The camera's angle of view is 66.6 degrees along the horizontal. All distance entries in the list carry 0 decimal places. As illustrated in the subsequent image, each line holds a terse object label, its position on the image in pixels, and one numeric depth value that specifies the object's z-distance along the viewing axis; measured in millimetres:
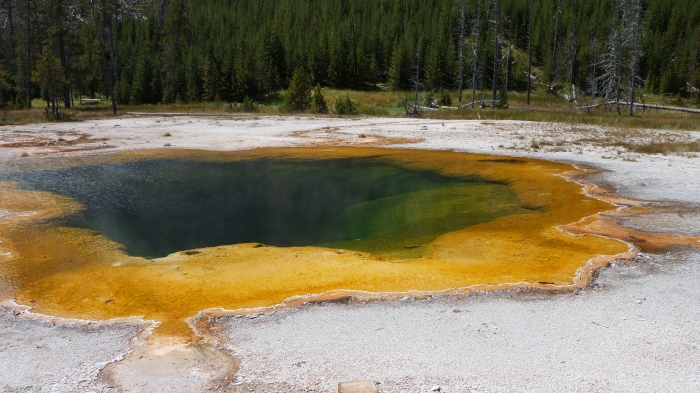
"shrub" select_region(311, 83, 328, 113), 38000
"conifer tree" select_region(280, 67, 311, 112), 39219
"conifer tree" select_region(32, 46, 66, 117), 32812
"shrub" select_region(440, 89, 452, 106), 45644
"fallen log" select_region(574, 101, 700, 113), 37969
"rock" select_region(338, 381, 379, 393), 4250
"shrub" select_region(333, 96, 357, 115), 37219
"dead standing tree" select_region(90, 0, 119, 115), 41188
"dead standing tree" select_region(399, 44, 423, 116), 36559
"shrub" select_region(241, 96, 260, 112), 40472
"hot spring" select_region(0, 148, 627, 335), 6797
